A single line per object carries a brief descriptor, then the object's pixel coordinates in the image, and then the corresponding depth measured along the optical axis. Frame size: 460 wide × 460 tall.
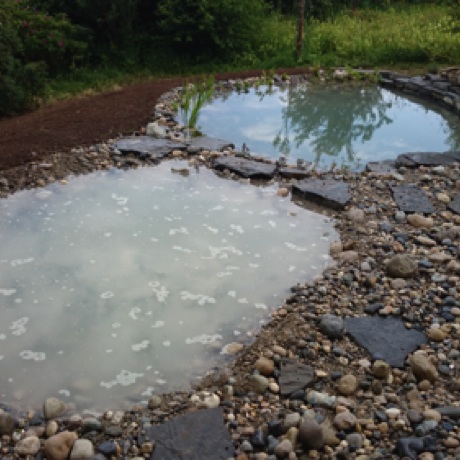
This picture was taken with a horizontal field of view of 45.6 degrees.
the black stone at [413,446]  2.41
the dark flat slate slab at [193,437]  2.44
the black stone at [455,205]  4.87
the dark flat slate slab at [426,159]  5.90
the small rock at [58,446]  2.45
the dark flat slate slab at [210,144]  6.13
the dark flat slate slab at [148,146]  5.88
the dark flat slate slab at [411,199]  4.87
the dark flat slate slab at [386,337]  3.07
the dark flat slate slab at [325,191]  5.00
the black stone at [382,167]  5.74
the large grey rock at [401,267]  3.81
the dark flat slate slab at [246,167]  5.51
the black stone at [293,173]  5.54
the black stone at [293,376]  2.83
